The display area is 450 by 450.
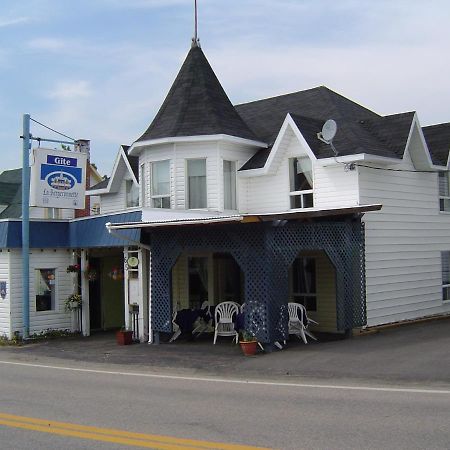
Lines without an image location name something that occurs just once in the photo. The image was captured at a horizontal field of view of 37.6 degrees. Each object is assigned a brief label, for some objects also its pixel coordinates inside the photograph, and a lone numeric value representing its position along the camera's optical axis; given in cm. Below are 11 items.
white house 1611
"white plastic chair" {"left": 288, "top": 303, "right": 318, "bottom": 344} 1631
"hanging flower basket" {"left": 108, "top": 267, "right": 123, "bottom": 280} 2030
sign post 1992
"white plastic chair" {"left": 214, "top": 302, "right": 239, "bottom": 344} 1708
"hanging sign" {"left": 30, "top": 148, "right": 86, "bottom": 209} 1997
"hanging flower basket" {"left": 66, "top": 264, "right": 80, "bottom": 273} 2119
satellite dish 1775
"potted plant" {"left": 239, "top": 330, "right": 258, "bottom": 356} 1479
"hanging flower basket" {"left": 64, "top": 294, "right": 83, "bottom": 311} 2116
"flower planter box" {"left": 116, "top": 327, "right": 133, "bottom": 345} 1812
